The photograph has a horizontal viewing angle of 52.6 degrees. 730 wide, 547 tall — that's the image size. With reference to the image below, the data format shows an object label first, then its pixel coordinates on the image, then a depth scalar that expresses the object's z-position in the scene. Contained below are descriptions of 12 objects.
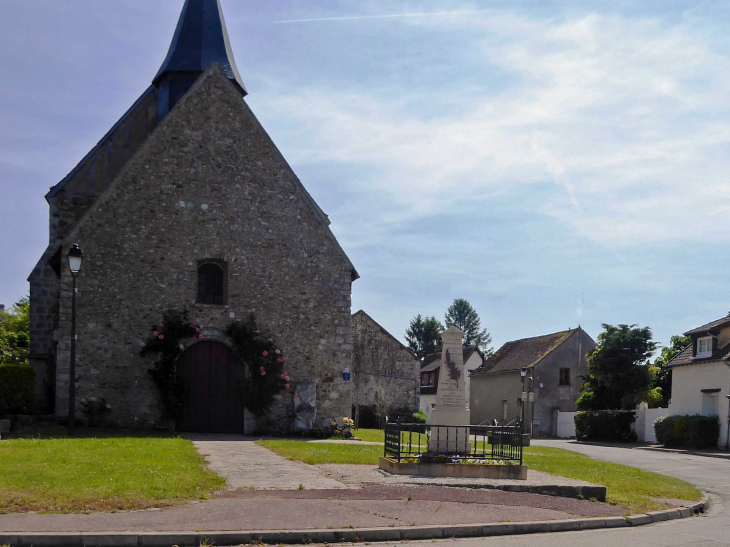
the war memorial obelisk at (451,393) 15.07
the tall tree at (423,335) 98.75
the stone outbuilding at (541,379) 49.28
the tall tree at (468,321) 109.47
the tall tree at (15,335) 23.56
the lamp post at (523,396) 40.53
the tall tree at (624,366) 40.97
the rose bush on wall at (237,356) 21.86
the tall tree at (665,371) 46.22
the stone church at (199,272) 21.62
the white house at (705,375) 32.91
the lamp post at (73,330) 18.39
